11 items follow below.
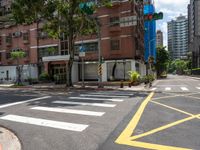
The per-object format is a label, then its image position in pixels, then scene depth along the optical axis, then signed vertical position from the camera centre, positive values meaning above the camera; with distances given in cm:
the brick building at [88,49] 2187 +333
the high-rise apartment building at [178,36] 11273 +2432
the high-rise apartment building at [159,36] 8526 +1825
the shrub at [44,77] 2374 -122
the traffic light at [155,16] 1366 +475
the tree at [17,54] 2206 +230
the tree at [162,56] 4689 +378
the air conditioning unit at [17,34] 2836 +682
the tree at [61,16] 1584 +586
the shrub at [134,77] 1803 -104
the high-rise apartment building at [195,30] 5466 +1903
